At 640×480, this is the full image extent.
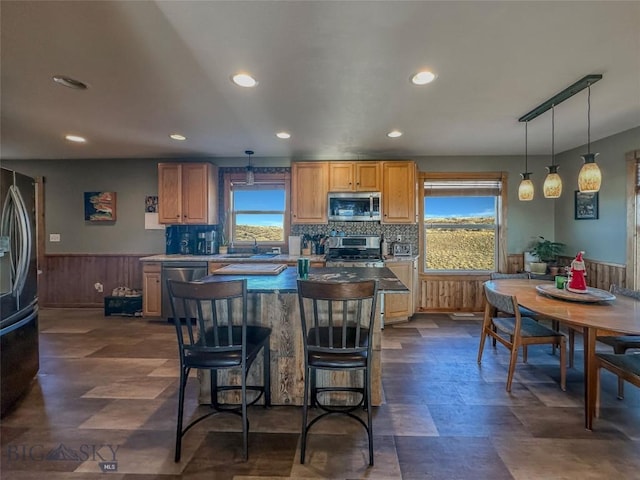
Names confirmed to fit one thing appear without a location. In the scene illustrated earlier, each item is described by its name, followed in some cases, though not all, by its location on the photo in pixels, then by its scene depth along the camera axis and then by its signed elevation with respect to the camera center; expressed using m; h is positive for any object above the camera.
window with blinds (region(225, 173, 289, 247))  5.00 +0.45
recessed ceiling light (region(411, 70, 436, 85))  2.22 +1.20
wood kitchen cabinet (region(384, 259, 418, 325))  4.25 -0.85
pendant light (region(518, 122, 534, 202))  2.97 +0.48
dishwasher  4.27 -0.47
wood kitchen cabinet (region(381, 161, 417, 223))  4.56 +0.72
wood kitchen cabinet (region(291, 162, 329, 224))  4.62 +0.74
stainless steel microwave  4.54 +0.47
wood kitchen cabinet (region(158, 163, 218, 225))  4.62 +0.69
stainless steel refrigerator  2.24 -0.38
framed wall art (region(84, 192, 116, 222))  5.07 +0.53
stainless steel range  4.56 -0.12
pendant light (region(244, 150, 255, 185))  4.40 +0.90
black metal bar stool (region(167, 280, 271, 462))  1.68 -0.64
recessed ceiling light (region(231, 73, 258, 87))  2.26 +1.20
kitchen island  2.26 -0.85
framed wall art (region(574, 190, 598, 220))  3.97 +0.44
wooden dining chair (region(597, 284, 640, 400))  2.37 -0.81
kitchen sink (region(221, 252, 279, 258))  4.54 -0.25
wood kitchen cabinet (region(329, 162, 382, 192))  4.57 +0.93
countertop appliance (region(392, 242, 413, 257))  4.67 -0.17
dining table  1.92 -0.51
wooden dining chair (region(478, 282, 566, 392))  2.50 -0.80
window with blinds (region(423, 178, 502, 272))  4.85 +0.22
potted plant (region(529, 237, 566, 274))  4.43 -0.22
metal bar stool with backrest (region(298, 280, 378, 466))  1.66 -0.63
